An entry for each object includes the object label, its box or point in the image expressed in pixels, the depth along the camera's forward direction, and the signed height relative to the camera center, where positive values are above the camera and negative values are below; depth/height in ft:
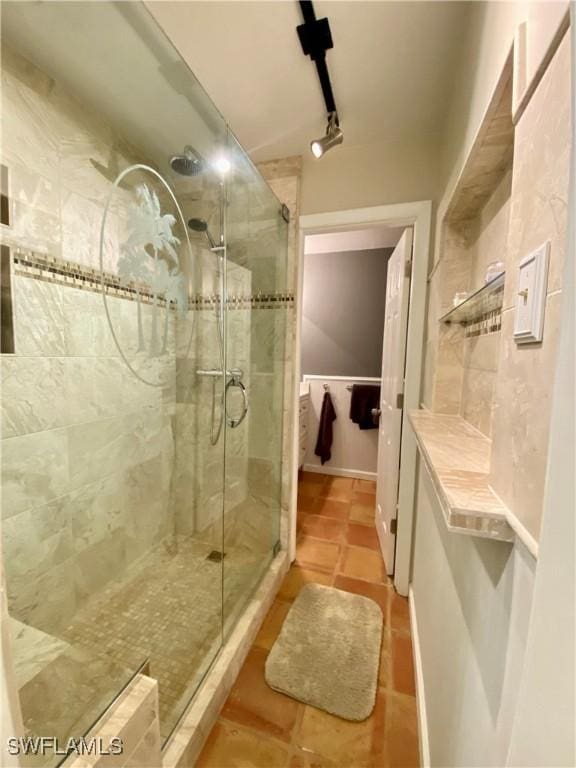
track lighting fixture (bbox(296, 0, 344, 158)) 3.43 +3.90
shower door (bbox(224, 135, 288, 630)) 5.67 -0.15
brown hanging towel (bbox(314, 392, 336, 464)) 11.00 -2.22
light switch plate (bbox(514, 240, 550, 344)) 1.35 +0.37
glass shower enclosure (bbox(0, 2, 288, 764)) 3.54 -0.07
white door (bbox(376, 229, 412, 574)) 5.74 -0.39
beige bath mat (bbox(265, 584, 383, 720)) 3.98 -4.29
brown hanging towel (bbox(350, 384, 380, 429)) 10.52 -1.19
